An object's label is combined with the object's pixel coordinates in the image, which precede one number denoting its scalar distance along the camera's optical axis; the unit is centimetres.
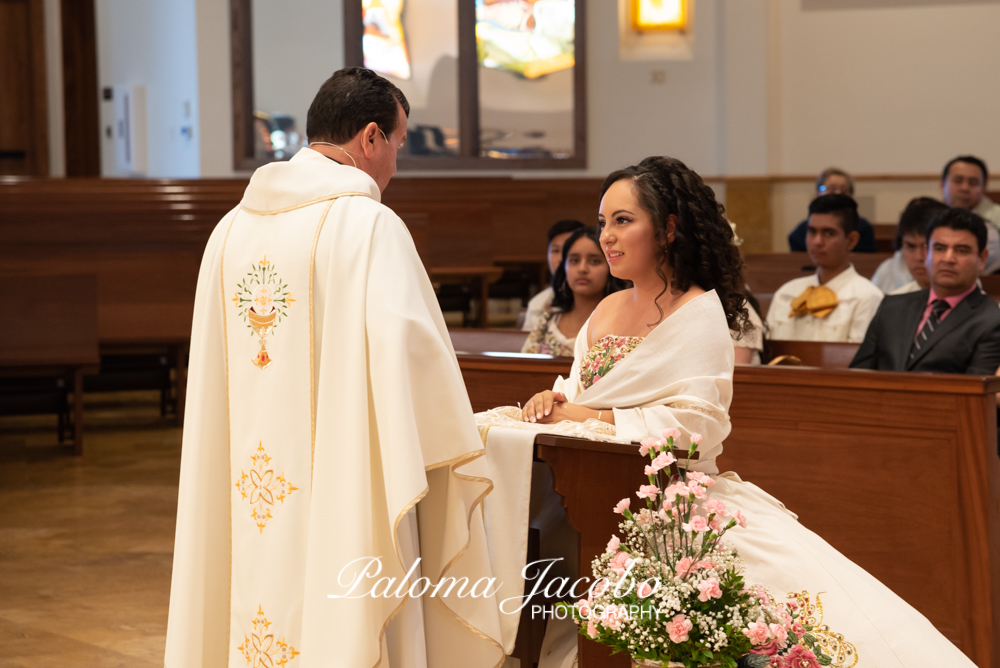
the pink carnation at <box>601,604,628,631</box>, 183
